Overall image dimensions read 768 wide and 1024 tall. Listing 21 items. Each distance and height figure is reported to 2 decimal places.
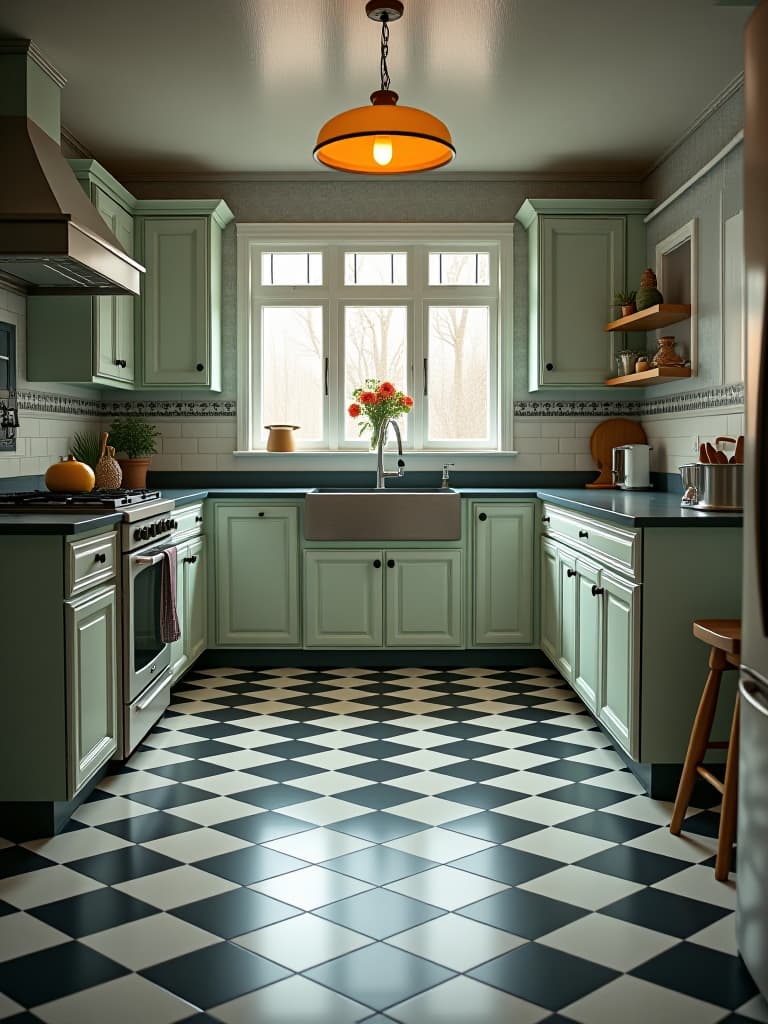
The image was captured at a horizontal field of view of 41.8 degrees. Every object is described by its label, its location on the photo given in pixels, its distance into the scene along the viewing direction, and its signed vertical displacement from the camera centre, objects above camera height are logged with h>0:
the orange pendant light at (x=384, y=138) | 3.26 +1.12
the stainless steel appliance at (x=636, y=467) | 5.14 +0.02
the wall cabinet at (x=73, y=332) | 4.54 +0.64
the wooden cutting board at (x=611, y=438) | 5.68 +0.19
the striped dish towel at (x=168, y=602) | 3.88 -0.50
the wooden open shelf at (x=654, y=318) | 4.63 +0.74
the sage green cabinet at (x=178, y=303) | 5.37 +0.91
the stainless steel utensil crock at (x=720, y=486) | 3.39 -0.05
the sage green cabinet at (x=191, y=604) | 4.52 -0.63
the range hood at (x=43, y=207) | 3.44 +0.96
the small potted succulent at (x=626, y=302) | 5.13 +0.88
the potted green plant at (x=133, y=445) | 5.32 +0.15
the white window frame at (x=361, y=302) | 5.74 +0.98
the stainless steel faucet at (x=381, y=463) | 5.39 +0.05
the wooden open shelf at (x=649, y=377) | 4.63 +0.46
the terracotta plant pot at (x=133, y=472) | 5.31 +0.01
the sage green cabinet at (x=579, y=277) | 5.38 +1.05
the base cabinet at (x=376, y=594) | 5.11 -0.62
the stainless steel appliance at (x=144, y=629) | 3.45 -0.56
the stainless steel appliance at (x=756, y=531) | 1.93 -0.12
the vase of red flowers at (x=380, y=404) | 5.44 +0.37
